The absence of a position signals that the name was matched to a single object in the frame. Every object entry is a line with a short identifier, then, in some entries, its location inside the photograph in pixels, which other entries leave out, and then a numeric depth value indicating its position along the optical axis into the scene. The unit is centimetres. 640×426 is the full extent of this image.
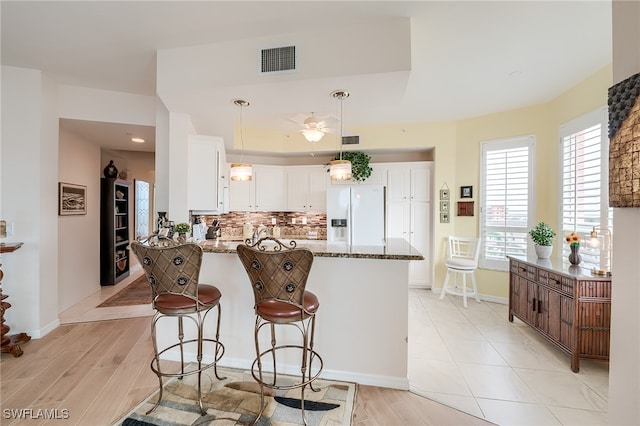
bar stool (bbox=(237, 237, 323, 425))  163
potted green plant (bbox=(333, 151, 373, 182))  482
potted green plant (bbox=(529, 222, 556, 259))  309
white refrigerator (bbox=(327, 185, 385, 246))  470
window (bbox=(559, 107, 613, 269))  278
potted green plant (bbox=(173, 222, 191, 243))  264
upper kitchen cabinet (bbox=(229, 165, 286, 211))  514
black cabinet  476
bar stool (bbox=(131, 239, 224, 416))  175
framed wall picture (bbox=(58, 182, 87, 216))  343
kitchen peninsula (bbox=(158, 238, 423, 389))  214
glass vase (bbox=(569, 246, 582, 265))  276
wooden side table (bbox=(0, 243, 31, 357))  250
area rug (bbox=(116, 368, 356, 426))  179
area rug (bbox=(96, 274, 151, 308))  403
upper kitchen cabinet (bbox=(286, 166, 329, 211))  515
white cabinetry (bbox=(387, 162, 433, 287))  483
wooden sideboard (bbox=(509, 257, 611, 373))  232
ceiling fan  272
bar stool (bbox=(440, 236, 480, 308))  408
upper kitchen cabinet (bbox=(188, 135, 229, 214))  313
